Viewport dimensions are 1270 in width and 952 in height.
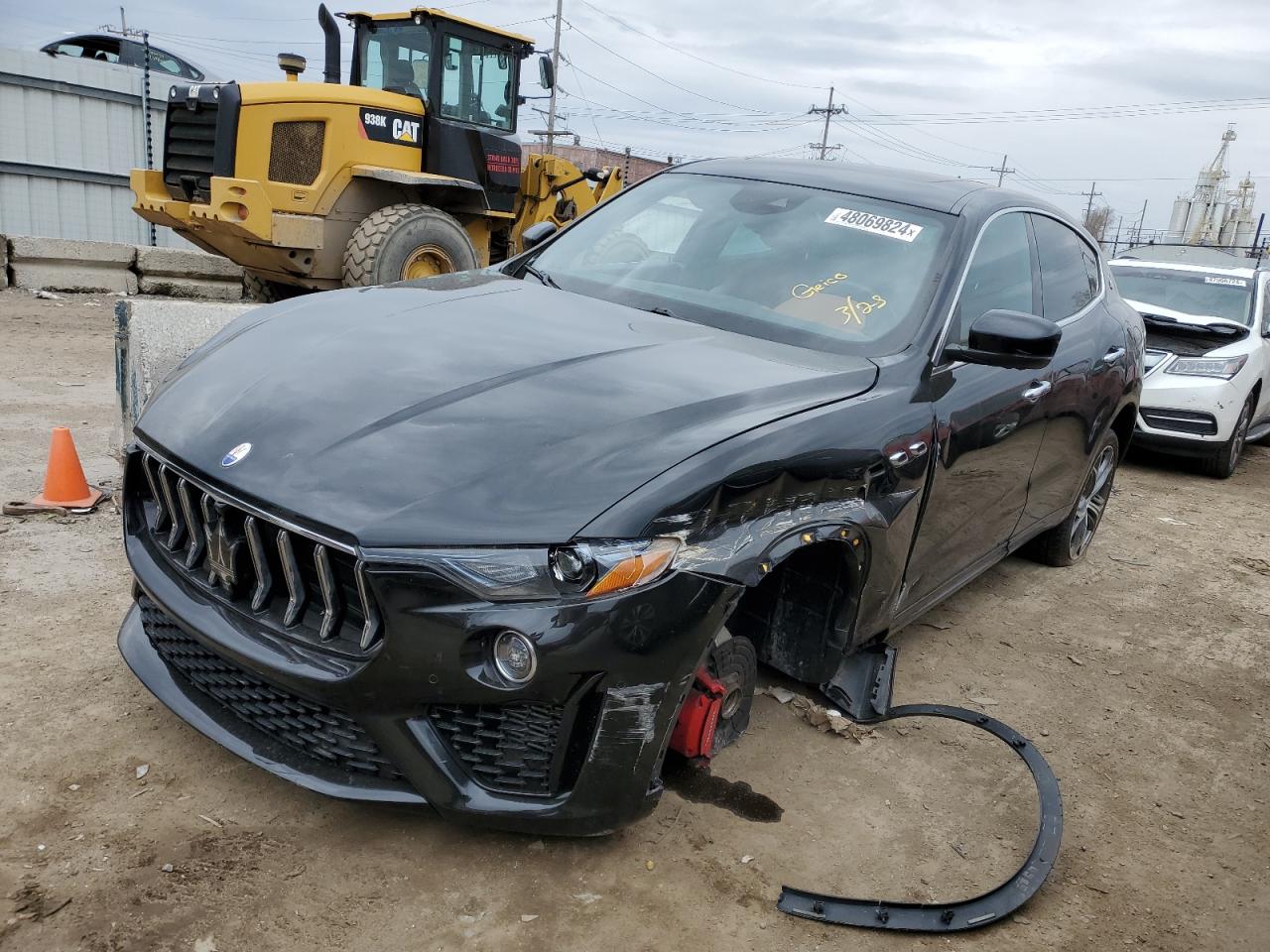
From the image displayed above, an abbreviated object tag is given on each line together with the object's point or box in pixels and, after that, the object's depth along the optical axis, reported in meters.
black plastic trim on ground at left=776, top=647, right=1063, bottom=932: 2.41
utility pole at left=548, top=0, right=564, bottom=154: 37.82
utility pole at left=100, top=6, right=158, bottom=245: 13.05
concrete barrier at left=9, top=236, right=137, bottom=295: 11.08
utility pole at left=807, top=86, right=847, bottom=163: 57.38
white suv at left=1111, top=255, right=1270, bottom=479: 7.78
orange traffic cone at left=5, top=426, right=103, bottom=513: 4.36
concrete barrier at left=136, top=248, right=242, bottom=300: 11.52
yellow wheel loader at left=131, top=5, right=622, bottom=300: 8.42
